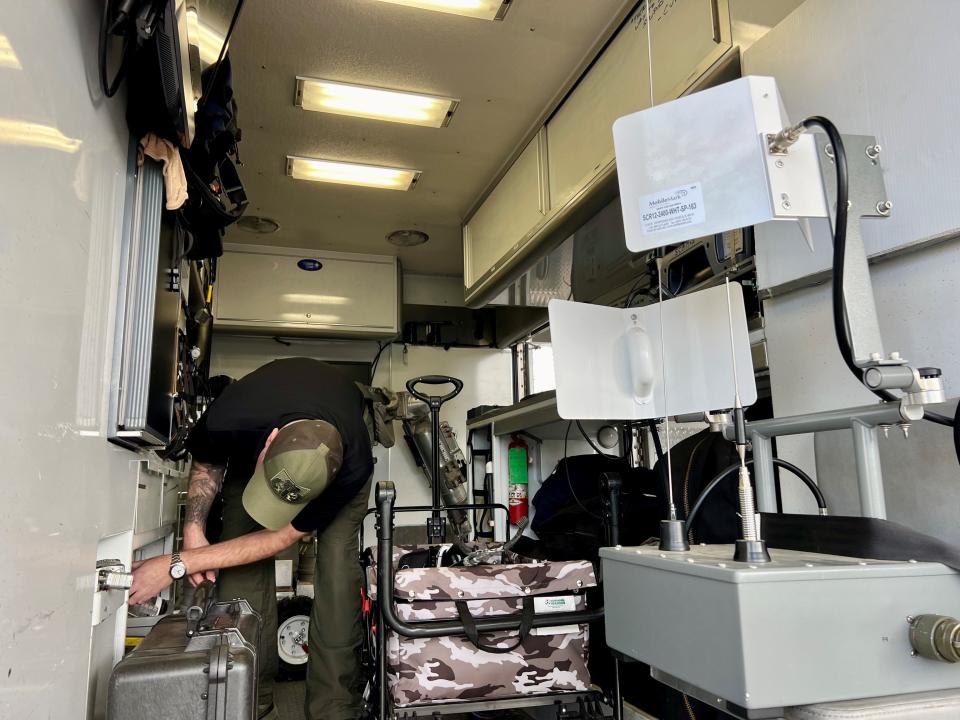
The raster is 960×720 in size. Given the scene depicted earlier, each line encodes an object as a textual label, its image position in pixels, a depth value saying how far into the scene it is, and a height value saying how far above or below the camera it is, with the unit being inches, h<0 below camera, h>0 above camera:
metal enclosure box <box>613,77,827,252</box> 35.4 +16.3
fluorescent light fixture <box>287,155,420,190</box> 132.6 +61.2
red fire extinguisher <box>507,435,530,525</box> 128.4 -1.8
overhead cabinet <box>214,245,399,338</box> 168.4 +47.3
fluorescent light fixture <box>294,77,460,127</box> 108.0 +61.8
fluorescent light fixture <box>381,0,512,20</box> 88.0 +61.6
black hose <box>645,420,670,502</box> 61.4 +0.3
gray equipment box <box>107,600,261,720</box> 41.6 -13.1
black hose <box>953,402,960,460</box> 34.4 +1.4
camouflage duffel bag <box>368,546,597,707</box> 64.4 -17.1
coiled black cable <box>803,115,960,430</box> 33.2 +11.1
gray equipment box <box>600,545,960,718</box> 26.6 -7.0
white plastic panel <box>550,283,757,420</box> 45.3 +7.7
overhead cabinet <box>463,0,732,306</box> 73.9 +48.4
